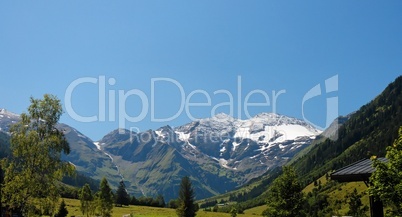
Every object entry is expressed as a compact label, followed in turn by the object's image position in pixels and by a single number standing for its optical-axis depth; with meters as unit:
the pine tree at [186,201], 127.56
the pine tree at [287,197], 64.94
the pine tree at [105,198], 112.94
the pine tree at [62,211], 101.01
